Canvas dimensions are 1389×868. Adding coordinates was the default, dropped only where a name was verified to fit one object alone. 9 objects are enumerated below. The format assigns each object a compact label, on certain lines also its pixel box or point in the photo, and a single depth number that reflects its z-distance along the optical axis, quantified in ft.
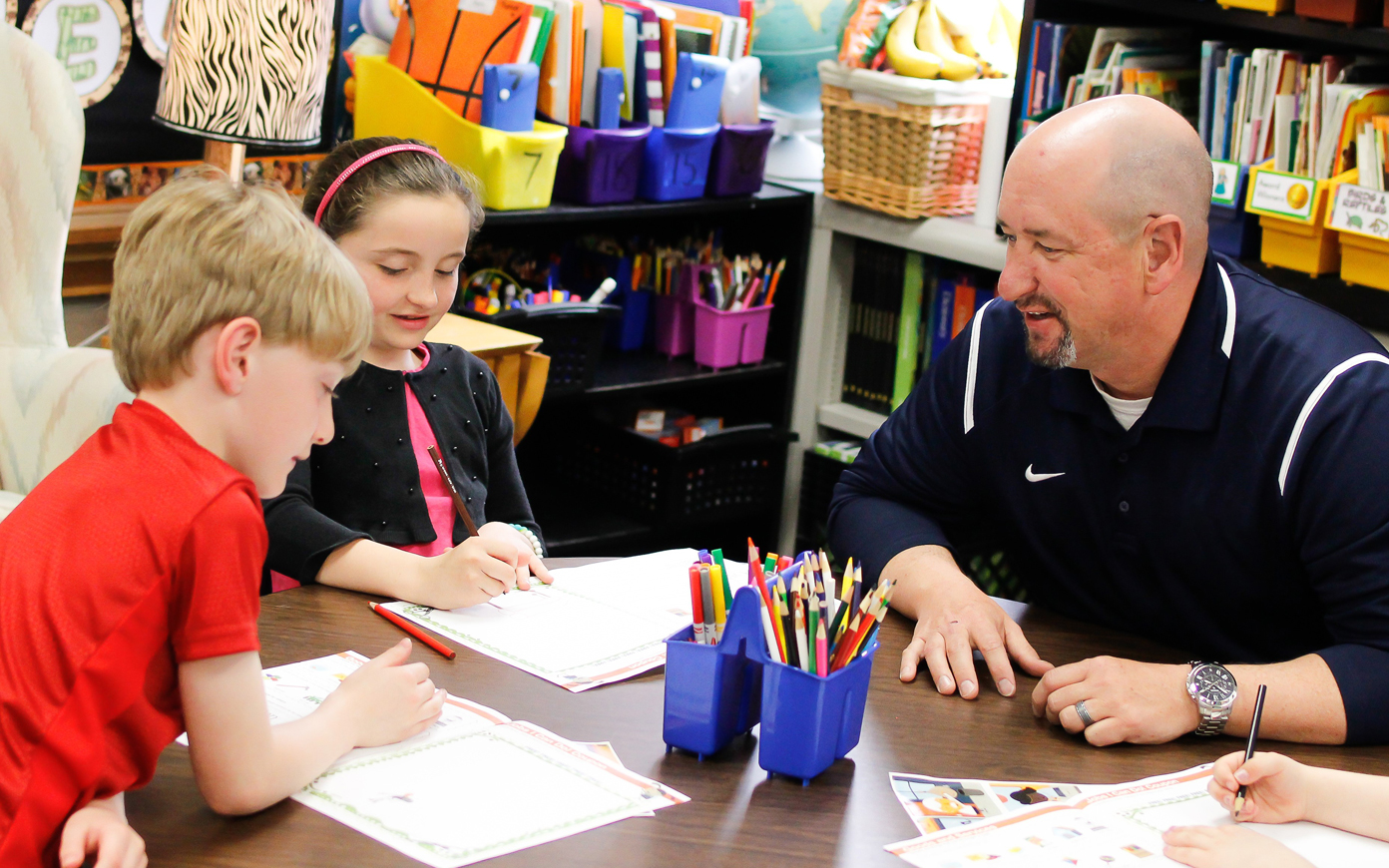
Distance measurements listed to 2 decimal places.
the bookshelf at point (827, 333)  9.84
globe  10.78
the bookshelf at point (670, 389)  9.50
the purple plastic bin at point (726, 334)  9.78
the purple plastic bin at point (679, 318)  9.84
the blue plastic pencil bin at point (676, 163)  9.07
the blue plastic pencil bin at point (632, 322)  9.97
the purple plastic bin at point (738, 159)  9.45
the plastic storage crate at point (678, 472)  9.73
